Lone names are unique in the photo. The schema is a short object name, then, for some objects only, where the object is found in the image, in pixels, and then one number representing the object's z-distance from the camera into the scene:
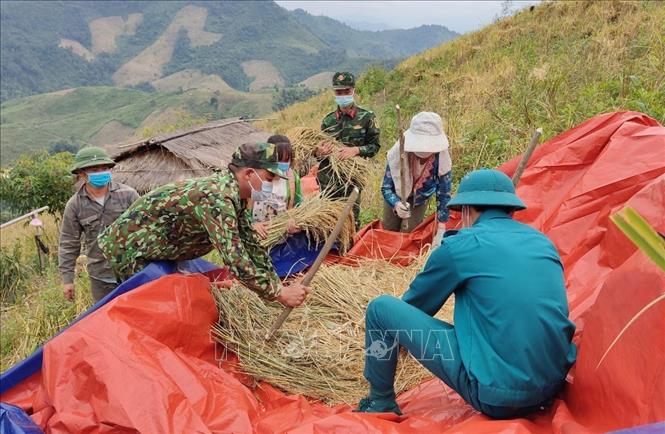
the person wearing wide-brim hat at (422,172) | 3.28
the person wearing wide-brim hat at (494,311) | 1.69
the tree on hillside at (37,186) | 9.92
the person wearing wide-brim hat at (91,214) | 3.17
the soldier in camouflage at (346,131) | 4.01
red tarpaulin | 1.64
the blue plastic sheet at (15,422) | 1.96
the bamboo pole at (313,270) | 2.58
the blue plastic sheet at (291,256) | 3.45
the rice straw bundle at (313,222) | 3.39
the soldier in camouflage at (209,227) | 2.34
